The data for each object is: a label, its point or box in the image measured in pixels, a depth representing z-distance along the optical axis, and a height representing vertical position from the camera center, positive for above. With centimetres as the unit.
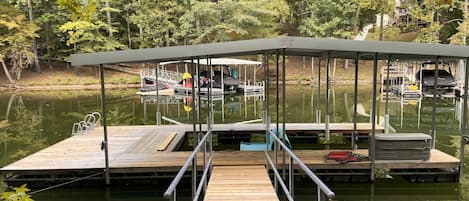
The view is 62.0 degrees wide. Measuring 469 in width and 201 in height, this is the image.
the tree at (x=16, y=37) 2591 +300
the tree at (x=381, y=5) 2358 +450
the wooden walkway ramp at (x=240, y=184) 481 -143
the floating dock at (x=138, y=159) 652 -140
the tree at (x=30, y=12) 2756 +503
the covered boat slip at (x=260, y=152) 568 -127
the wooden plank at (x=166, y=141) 782 -131
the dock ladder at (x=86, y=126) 960 -119
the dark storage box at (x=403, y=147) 657 -116
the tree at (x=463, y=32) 2125 +250
